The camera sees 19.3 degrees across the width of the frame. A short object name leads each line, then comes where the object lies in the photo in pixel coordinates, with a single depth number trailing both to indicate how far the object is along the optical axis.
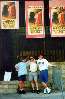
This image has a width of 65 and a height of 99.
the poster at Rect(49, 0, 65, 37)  8.08
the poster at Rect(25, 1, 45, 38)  8.04
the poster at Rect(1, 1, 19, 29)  7.99
